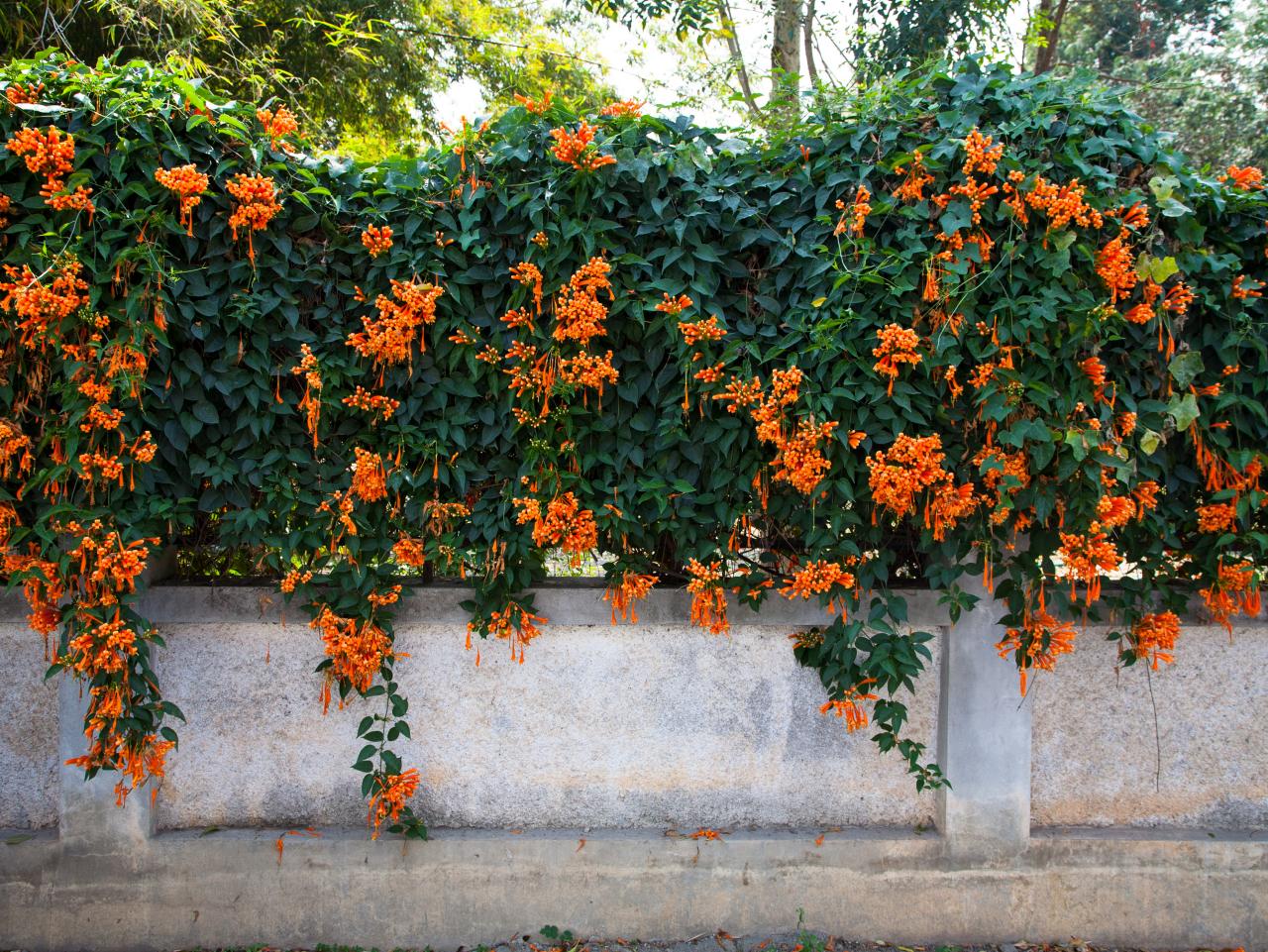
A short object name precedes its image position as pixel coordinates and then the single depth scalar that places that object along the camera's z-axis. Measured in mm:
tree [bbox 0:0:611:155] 4973
